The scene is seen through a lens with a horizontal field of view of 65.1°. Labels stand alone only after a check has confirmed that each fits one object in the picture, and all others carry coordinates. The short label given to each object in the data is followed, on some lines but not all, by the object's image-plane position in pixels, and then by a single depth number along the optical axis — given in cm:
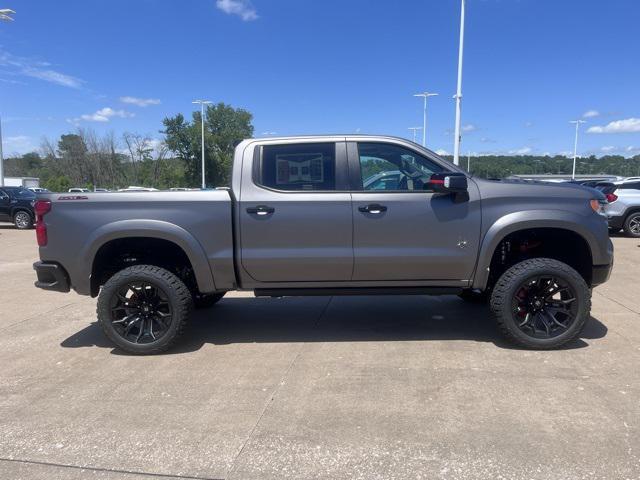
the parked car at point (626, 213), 1412
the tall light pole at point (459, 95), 2150
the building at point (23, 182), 5925
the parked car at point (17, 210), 1880
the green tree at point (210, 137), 6438
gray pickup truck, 449
